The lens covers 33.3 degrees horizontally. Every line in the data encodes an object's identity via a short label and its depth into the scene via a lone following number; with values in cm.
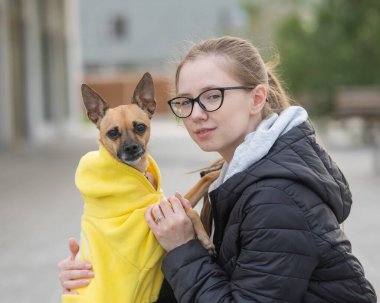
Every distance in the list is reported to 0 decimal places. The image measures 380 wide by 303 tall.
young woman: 170
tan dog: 250
